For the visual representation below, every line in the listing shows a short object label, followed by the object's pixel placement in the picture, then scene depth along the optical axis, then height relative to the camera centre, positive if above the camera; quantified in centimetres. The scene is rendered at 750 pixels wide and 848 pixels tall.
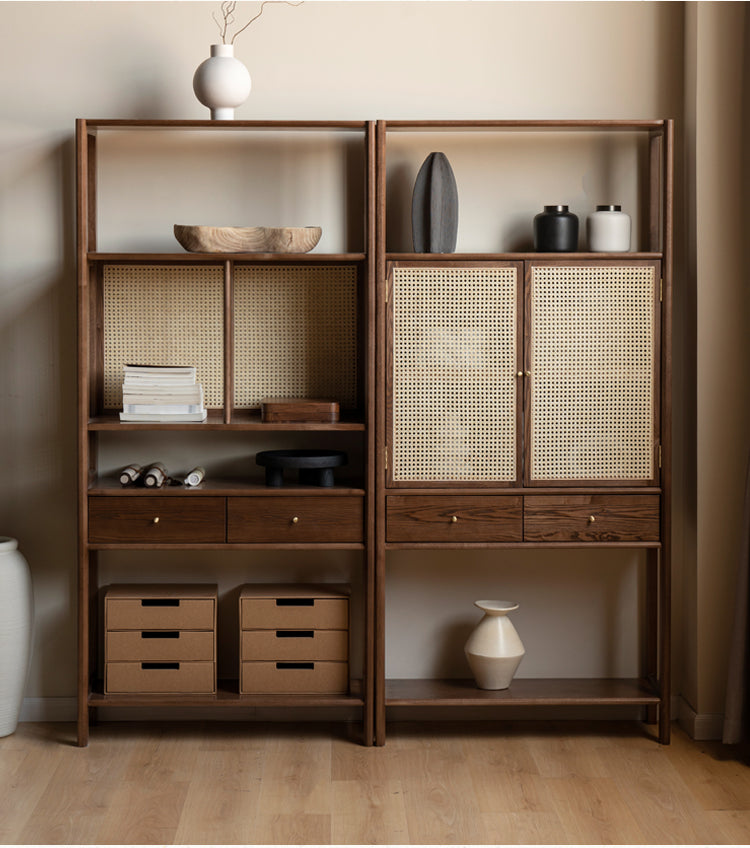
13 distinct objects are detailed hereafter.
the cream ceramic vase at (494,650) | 338 -82
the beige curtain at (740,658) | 319 -80
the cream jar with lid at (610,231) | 334 +59
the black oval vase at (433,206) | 330 +67
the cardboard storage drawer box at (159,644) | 333 -79
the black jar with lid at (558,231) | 334 +59
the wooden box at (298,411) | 324 -1
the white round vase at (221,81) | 323 +105
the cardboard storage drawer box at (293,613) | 335 -69
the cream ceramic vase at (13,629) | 330 -74
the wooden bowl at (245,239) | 321 +54
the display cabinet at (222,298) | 349 +38
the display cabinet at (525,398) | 323 +3
